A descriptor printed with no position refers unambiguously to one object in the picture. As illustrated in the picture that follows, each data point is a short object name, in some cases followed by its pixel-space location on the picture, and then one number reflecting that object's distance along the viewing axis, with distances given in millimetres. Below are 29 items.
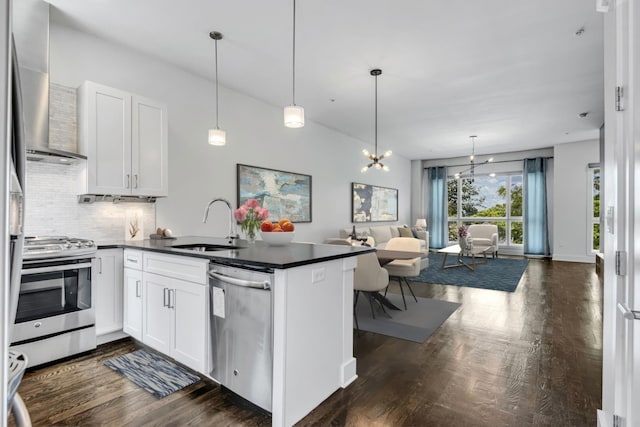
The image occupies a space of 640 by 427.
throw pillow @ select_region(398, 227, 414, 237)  8843
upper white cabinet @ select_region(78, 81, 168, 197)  2934
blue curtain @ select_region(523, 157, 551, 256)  8719
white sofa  6827
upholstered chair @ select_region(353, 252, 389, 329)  3418
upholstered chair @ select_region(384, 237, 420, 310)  4363
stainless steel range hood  2582
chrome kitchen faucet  3105
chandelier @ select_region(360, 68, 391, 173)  4078
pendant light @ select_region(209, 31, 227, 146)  3416
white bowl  2801
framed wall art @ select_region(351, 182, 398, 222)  7598
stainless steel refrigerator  541
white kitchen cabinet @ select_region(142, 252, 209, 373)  2178
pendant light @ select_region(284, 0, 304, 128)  2830
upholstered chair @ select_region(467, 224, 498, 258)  8031
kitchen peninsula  1784
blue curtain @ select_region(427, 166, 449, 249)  10234
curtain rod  9136
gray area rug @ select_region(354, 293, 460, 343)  3293
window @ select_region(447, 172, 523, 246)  9391
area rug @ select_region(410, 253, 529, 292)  5531
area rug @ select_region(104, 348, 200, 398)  2236
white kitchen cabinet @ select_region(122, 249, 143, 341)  2738
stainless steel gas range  2354
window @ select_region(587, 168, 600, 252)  7852
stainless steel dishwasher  1842
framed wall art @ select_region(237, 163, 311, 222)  4816
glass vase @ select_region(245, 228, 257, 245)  2836
